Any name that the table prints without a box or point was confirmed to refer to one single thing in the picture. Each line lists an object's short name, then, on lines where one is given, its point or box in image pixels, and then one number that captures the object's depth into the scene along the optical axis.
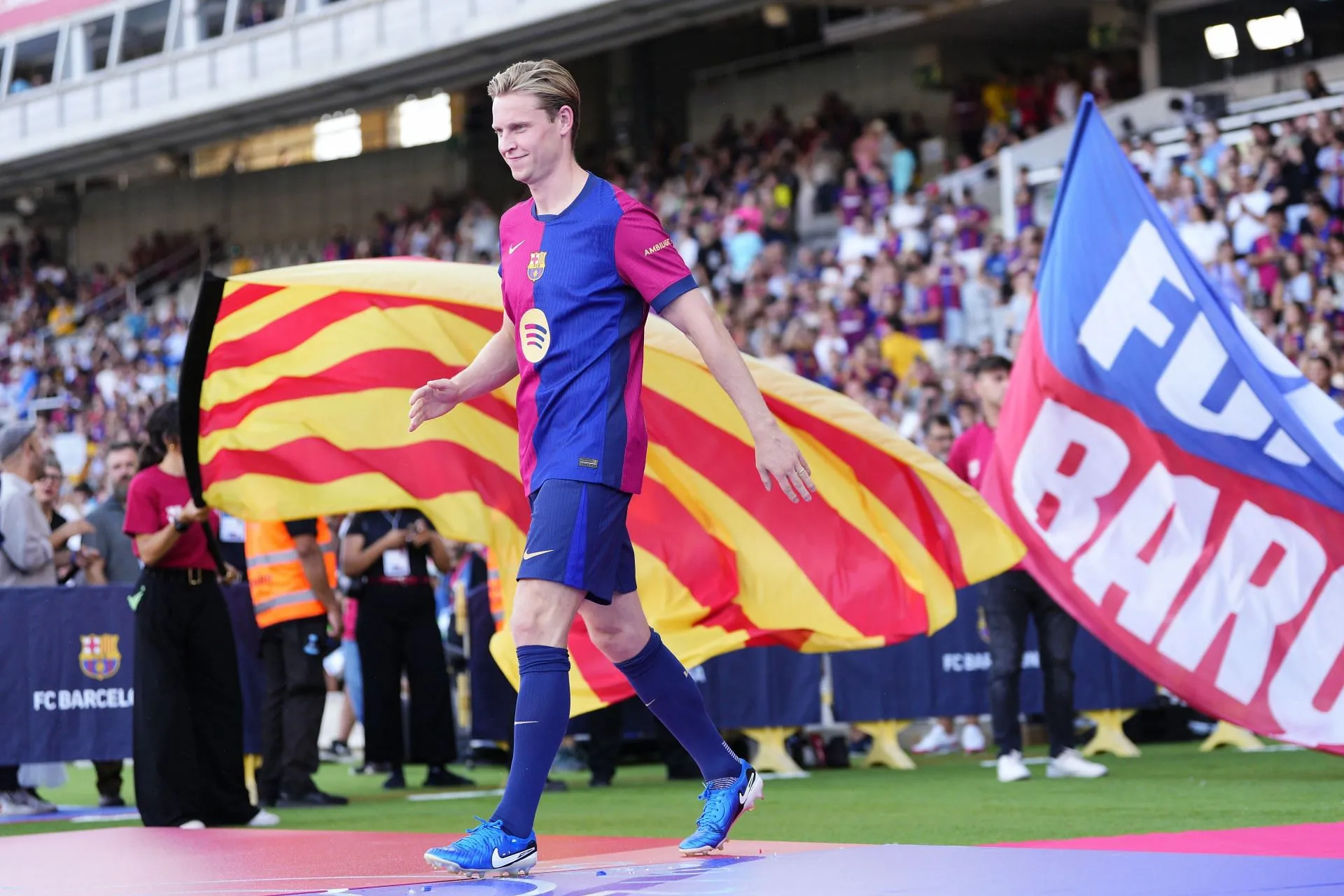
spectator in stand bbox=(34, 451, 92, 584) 11.38
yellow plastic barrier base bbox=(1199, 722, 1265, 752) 12.09
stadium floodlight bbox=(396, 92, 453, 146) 39.00
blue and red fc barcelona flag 8.88
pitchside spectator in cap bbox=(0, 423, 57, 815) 10.06
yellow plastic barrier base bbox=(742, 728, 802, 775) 11.62
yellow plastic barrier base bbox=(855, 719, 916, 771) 11.90
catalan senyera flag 8.38
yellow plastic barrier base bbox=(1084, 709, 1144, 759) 12.23
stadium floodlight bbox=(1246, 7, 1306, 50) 24.38
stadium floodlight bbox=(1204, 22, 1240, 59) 25.05
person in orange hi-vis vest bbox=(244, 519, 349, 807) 10.09
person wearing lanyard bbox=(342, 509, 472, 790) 11.20
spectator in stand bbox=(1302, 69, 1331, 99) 19.59
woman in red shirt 8.25
